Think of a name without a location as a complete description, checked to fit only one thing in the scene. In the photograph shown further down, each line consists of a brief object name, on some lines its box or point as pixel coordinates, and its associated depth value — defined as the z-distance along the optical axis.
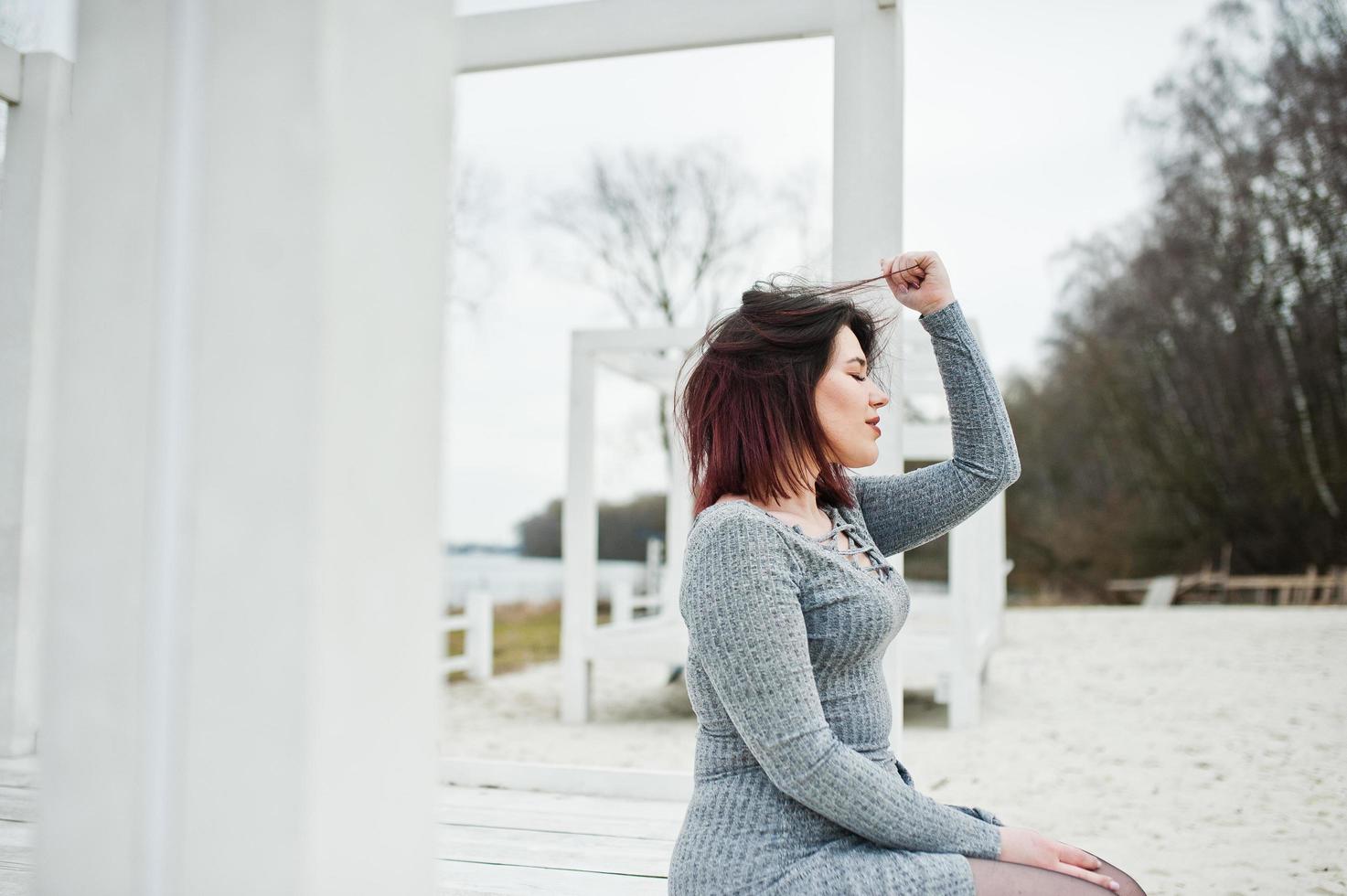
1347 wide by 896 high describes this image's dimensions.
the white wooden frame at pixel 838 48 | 2.28
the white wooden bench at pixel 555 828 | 2.14
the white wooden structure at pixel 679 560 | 5.29
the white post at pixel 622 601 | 7.42
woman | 1.07
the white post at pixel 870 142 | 2.28
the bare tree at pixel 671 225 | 8.76
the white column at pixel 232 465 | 0.71
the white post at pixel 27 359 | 0.89
